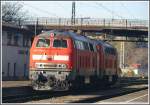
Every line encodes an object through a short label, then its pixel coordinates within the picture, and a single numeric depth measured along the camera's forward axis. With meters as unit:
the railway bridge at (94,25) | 67.31
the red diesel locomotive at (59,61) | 25.70
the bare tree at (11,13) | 81.88
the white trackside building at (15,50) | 55.41
